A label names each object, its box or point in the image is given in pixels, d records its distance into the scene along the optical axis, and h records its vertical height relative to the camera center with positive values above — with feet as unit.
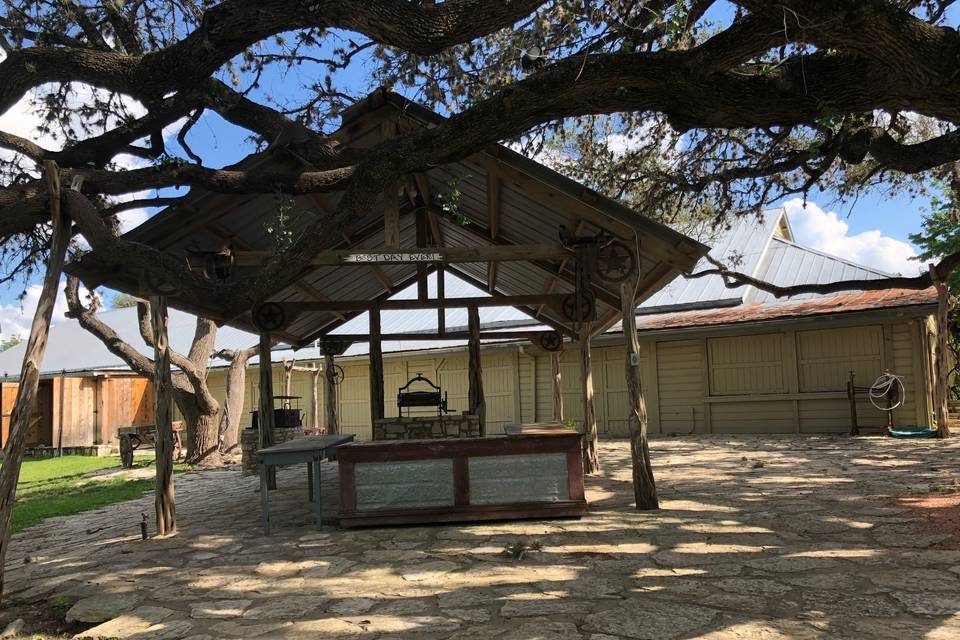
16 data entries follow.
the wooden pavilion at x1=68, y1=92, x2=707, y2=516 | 24.03 +5.69
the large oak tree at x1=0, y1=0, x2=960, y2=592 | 16.39 +8.13
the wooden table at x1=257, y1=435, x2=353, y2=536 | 23.31 -2.49
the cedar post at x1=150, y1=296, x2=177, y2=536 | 23.22 -0.94
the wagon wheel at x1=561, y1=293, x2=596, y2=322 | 26.53 +2.57
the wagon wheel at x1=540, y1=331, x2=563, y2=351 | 41.27 +2.09
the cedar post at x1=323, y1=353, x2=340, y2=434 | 45.32 -0.58
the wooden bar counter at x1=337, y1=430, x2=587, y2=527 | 23.39 -3.49
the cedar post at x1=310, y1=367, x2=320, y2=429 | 61.11 -0.99
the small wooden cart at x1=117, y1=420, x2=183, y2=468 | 52.85 -3.67
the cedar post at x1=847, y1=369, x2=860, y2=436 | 47.50 -3.01
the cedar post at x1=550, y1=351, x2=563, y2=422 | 41.94 -0.53
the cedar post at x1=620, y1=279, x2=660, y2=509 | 23.75 -1.97
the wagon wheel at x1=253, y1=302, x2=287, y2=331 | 31.58 +3.27
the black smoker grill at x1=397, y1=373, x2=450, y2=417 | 30.50 -0.81
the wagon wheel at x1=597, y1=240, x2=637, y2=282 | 24.66 +4.08
